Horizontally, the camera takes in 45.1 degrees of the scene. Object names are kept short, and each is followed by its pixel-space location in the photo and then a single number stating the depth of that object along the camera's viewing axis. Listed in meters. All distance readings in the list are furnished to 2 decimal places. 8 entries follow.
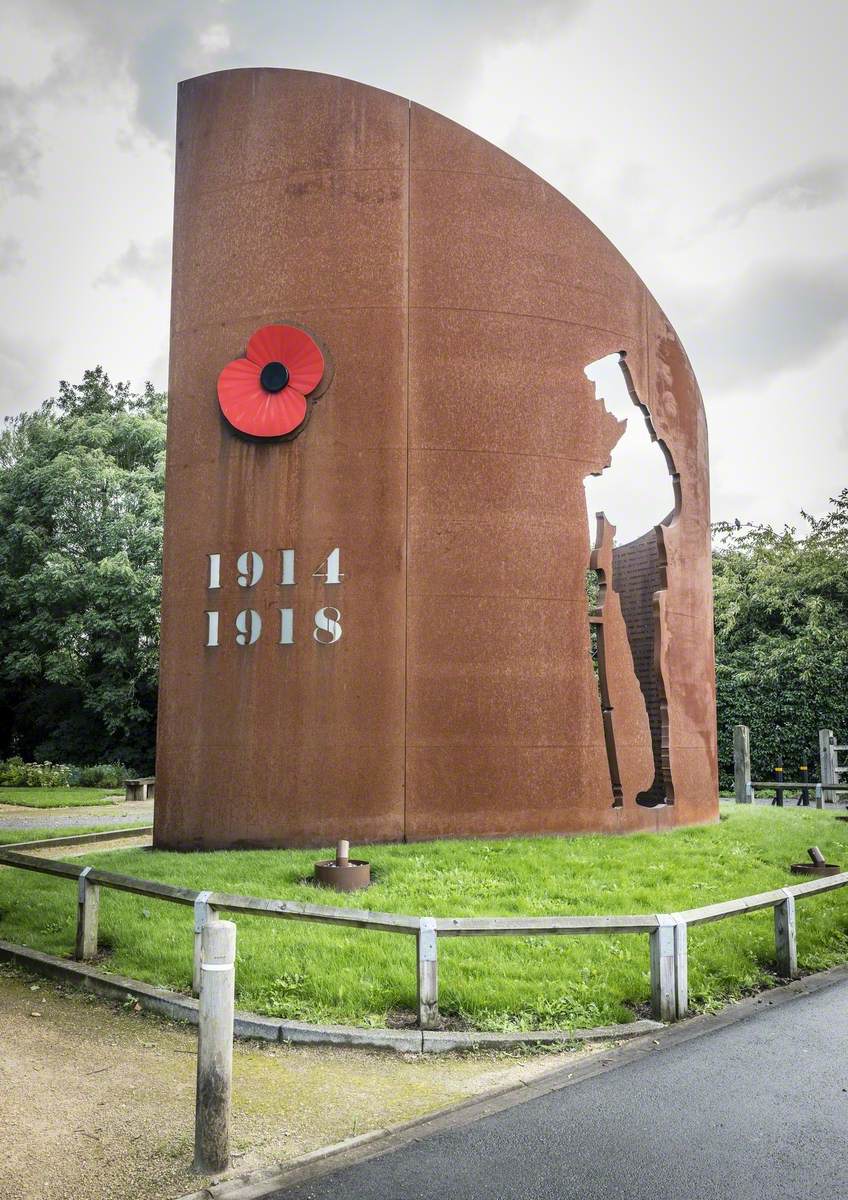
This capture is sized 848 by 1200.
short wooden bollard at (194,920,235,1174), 4.44
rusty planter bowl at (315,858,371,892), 9.82
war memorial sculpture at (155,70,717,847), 12.54
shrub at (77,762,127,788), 27.25
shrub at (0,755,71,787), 26.78
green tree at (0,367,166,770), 29.88
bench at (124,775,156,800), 23.41
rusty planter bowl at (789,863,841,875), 10.87
